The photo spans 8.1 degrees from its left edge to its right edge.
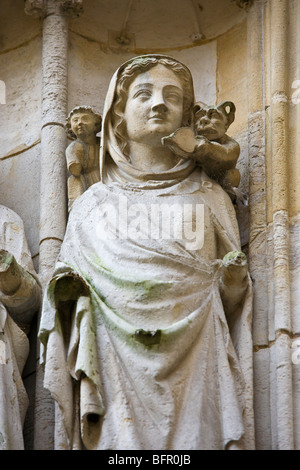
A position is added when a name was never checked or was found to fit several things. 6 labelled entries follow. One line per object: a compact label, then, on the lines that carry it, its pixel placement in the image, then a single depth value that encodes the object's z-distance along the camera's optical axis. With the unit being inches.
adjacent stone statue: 364.1
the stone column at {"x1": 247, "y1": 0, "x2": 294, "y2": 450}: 370.8
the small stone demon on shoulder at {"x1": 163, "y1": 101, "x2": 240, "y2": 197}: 394.1
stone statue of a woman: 350.9
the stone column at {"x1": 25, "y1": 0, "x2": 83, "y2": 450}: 382.8
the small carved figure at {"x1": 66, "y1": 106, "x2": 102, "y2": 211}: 410.8
